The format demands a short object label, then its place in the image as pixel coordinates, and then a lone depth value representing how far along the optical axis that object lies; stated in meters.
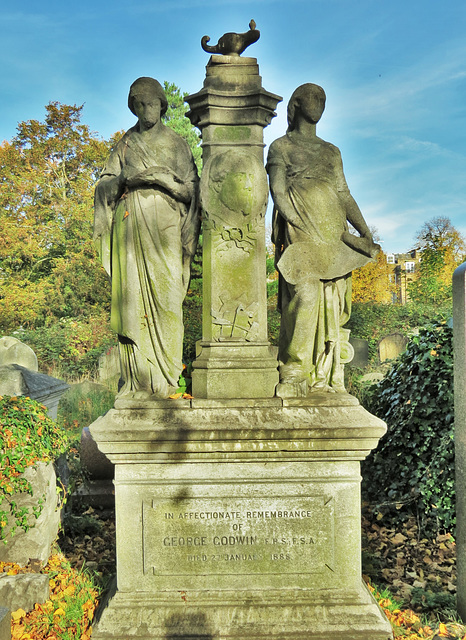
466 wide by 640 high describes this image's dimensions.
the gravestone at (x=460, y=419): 3.98
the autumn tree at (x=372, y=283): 23.81
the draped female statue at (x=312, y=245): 3.83
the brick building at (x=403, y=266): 28.45
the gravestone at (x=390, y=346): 14.84
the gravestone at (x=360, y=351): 13.49
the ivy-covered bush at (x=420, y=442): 5.45
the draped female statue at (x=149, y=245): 3.82
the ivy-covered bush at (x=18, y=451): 4.44
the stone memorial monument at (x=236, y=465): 3.55
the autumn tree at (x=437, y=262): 20.88
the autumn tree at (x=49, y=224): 18.33
